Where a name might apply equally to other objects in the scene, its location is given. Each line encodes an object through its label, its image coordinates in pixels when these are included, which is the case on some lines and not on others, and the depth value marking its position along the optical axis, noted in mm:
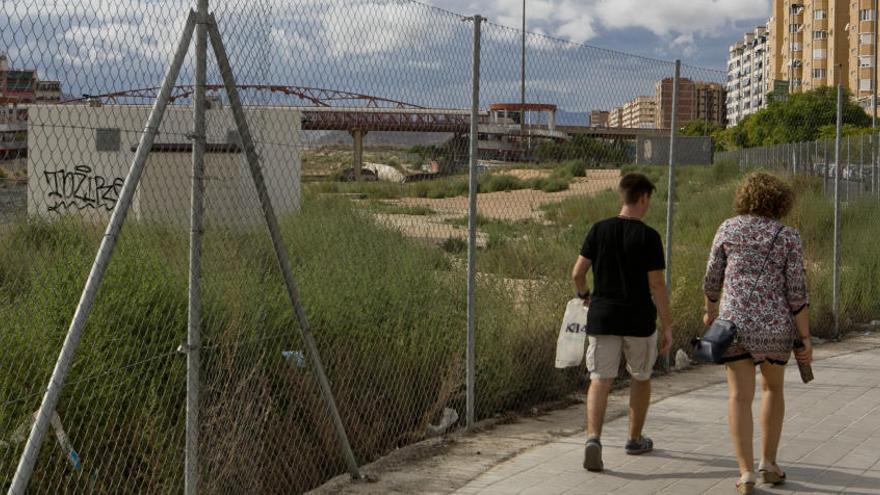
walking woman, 5852
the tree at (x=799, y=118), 57375
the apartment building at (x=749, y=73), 147025
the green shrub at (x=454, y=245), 8219
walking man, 6301
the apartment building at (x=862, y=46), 93438
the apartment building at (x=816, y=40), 101875
